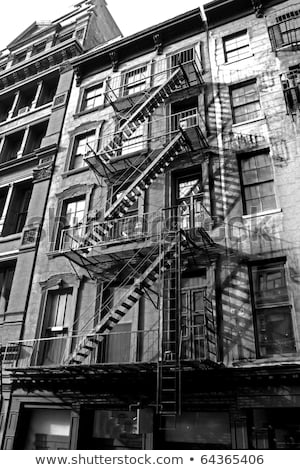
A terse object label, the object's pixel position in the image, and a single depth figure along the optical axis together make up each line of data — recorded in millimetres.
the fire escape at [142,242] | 11289
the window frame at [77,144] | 17909
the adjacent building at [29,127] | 16188
